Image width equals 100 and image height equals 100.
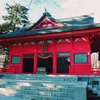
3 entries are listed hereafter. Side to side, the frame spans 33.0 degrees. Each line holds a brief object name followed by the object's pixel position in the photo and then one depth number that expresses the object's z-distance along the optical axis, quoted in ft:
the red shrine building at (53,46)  46.34
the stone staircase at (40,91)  25.62
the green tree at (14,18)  93.45
